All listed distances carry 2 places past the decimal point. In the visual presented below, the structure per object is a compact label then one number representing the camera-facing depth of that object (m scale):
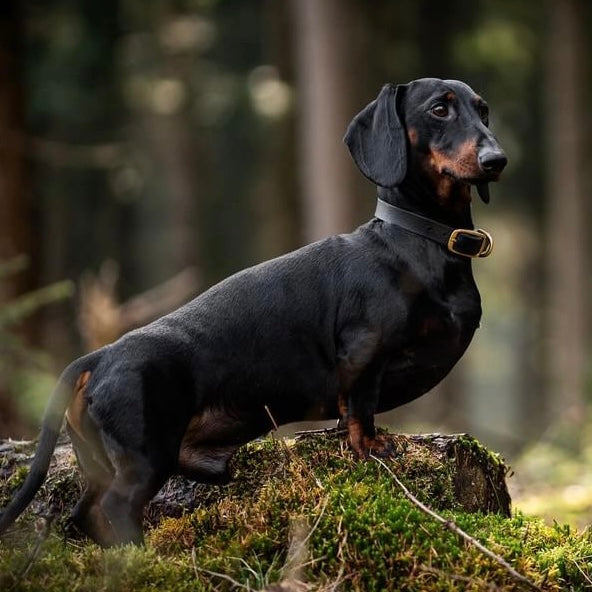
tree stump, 8.92
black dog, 8.13
